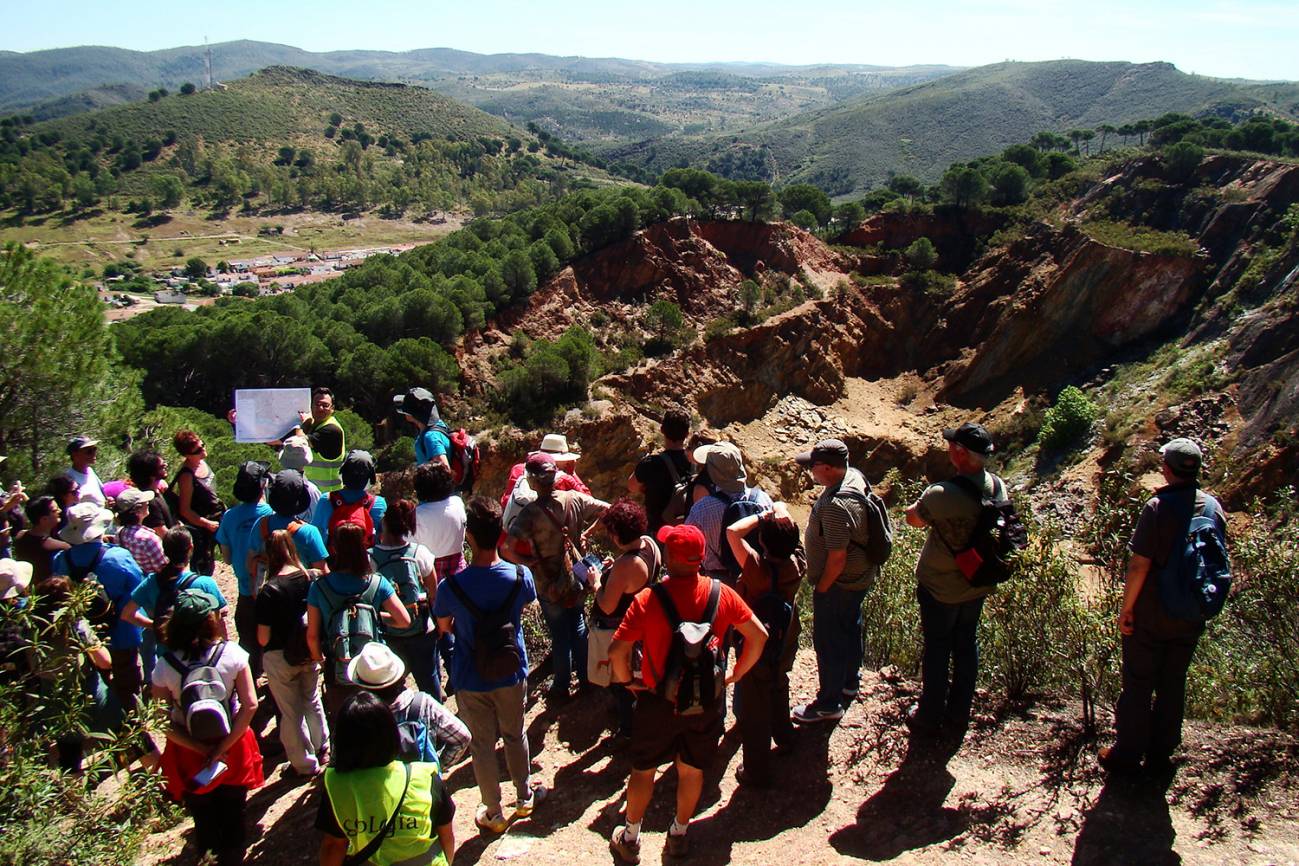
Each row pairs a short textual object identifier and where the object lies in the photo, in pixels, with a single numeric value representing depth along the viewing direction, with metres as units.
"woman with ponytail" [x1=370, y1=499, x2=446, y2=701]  4.90
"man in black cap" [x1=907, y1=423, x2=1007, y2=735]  4.81
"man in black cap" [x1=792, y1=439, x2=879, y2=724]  5.00
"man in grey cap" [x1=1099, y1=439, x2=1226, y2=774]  4.39
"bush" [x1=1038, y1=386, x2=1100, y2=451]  27.30
